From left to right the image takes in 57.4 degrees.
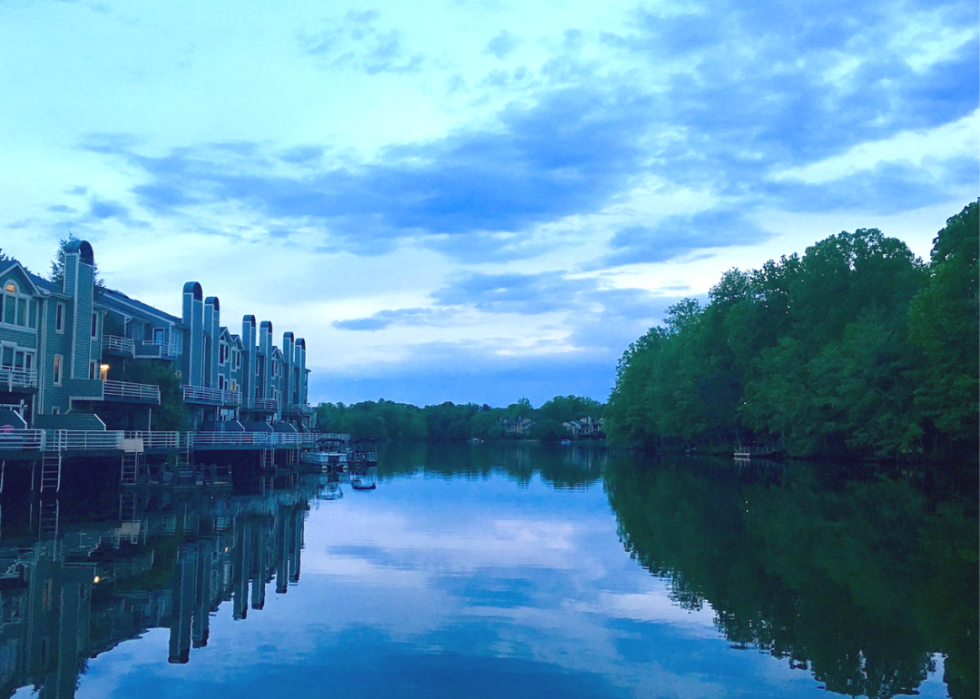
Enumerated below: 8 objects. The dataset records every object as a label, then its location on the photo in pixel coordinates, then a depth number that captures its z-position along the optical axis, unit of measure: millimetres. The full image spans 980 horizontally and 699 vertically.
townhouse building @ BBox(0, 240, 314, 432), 47438
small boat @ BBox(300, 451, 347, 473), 75938
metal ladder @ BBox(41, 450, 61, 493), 42156
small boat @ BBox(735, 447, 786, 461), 96031
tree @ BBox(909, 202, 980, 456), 53844
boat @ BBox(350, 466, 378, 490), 60500
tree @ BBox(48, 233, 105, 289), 85669
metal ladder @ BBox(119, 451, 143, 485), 47406
